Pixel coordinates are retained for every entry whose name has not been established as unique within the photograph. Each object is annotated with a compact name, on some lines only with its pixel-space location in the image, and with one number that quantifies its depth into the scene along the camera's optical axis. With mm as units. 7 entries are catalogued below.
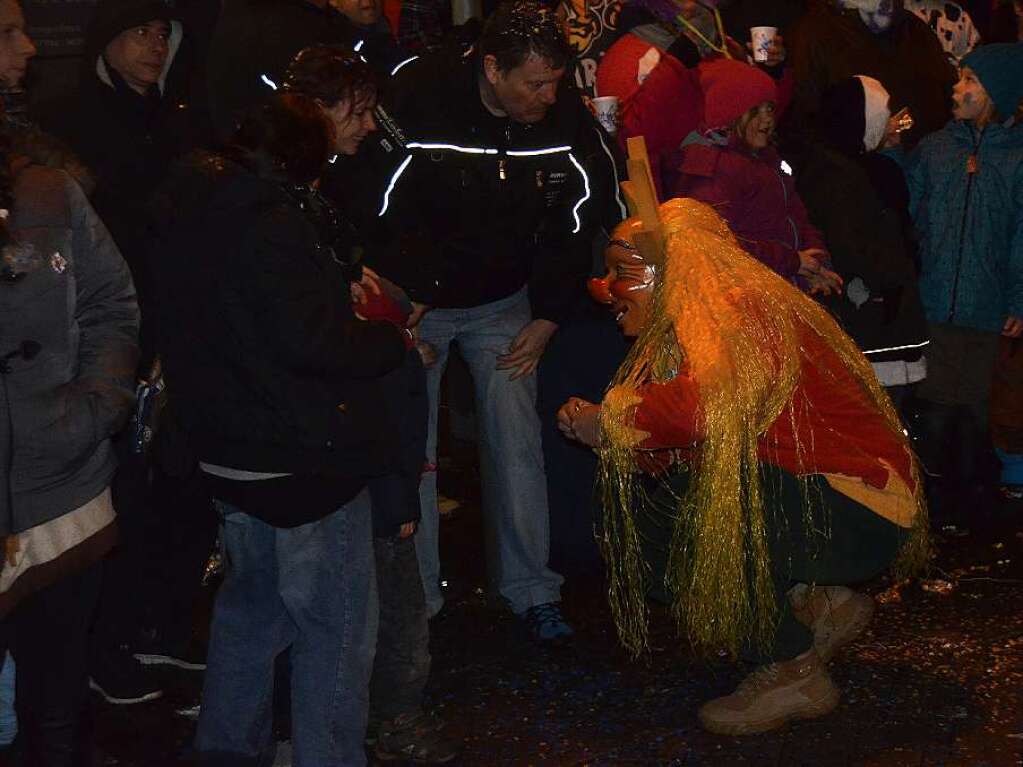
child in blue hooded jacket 6375
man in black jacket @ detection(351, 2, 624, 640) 4746
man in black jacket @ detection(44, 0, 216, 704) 4629
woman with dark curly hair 3416
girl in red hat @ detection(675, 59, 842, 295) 5418
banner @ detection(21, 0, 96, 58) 5785
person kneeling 4055
